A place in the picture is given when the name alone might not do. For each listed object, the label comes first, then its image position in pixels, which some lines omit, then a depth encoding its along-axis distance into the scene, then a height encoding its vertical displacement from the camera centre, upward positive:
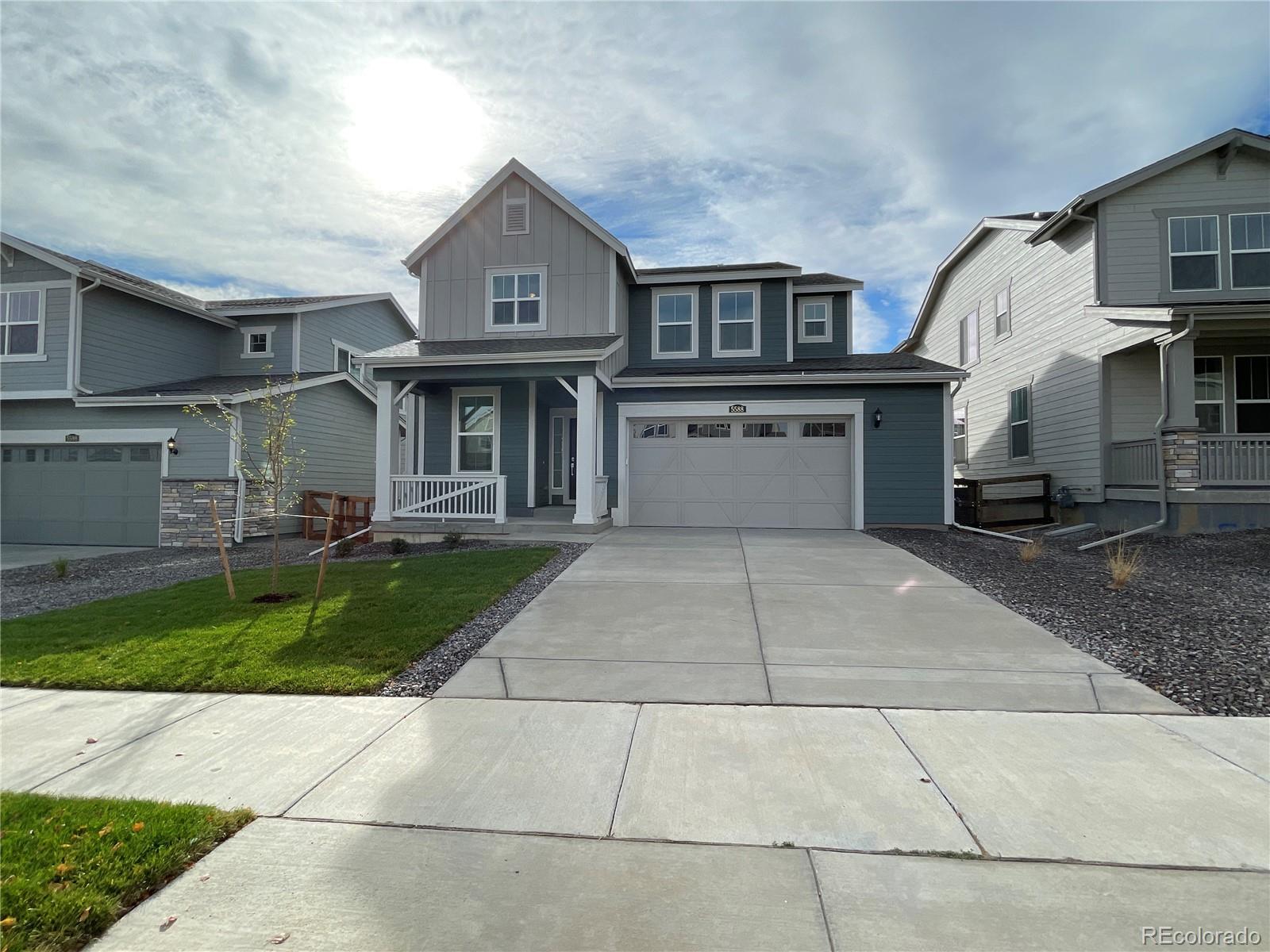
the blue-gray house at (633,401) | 12.91 +2.02
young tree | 12.62 +1.02
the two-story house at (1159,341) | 10.86 +3.04
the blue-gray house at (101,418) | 13.43 +1.64
